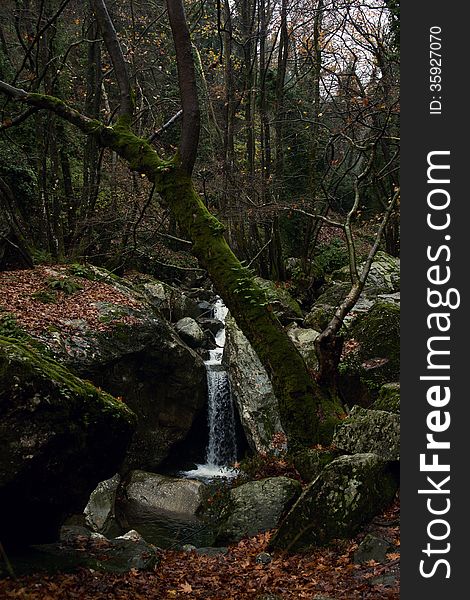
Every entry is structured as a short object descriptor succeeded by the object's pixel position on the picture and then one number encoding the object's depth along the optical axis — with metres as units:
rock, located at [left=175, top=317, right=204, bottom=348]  14.34
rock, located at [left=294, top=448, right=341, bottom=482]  7.00
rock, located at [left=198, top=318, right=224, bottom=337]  15.96
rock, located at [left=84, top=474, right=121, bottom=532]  8.80
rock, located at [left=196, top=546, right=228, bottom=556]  6.36
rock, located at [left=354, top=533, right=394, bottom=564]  4.83
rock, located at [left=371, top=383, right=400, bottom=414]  7.03
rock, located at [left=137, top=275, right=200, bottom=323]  14.91
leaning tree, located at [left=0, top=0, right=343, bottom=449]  7.38
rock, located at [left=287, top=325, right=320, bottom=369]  10.72
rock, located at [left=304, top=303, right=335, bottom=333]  12.45
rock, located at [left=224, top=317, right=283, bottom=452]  10.75
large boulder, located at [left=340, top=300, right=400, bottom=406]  8.94
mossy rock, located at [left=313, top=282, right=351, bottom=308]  13.72
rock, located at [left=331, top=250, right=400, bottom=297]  14.02
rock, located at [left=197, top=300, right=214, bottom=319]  16.67
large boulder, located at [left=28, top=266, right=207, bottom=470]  9.88
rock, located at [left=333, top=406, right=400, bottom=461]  5.90
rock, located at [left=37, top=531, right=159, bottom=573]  5.04
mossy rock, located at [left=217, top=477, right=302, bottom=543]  6.77
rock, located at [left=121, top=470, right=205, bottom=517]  9.52
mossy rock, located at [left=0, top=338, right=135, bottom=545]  4.46
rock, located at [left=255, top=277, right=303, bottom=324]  13.34
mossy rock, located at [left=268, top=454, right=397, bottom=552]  5.41
